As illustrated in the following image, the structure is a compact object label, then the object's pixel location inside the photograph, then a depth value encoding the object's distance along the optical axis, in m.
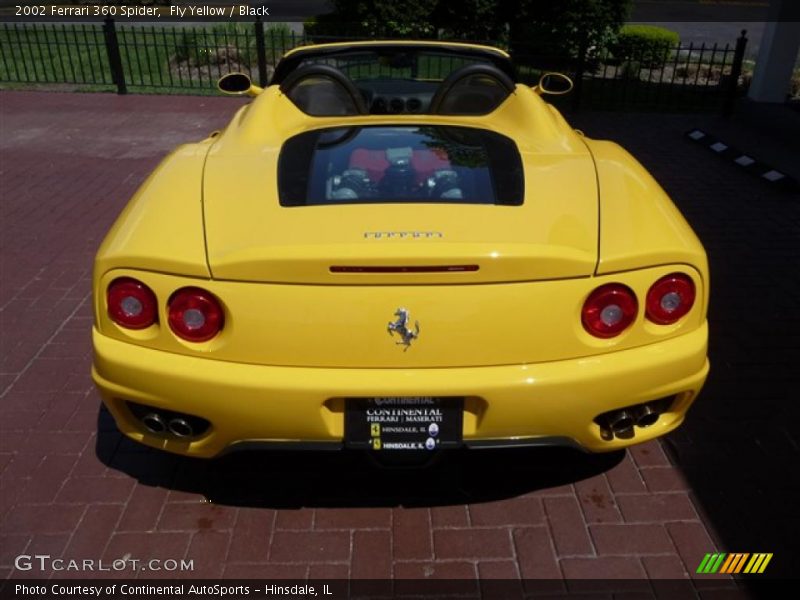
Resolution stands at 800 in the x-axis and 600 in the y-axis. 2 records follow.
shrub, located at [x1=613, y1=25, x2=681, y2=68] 13.15
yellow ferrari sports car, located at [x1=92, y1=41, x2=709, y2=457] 2.20
